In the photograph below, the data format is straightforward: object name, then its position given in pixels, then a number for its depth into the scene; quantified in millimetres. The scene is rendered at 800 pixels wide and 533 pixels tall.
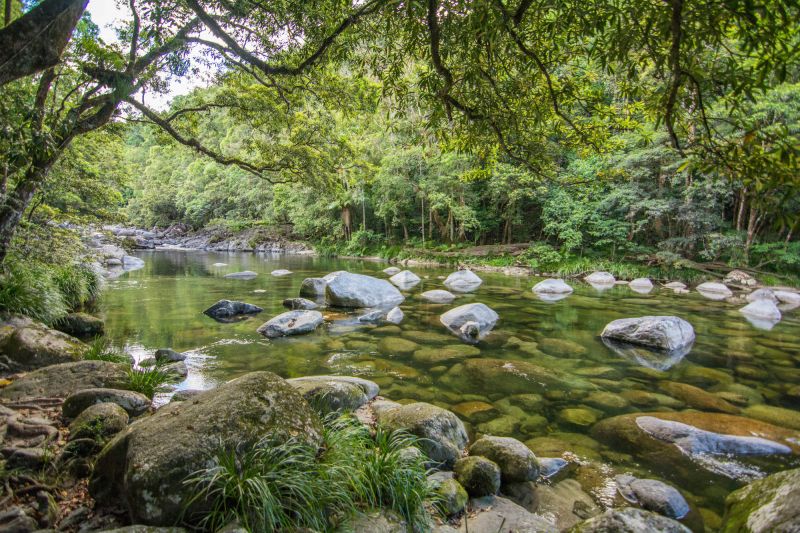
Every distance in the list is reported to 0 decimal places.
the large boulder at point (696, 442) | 4082
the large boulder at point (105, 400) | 4102
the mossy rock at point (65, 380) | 4566
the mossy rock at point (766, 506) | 2480
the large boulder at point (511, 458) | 3779
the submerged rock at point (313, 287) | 13383
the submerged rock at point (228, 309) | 10688
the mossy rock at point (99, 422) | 3549
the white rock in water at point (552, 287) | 16000
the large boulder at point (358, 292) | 12031
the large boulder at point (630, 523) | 2781
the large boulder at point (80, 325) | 8536
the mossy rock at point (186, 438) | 2490
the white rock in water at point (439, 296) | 13180
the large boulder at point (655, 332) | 8242
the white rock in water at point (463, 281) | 16511
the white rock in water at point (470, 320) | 9109
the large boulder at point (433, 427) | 4004
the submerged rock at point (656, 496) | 3439
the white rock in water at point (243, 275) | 18469
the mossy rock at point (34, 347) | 5625
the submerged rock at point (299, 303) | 11633
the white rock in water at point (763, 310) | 11711
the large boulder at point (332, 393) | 4727
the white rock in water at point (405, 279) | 17011
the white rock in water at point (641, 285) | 17212
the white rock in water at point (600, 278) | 19398
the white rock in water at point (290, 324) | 8875
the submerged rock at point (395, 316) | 10377
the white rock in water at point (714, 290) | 15812
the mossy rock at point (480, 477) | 3537
